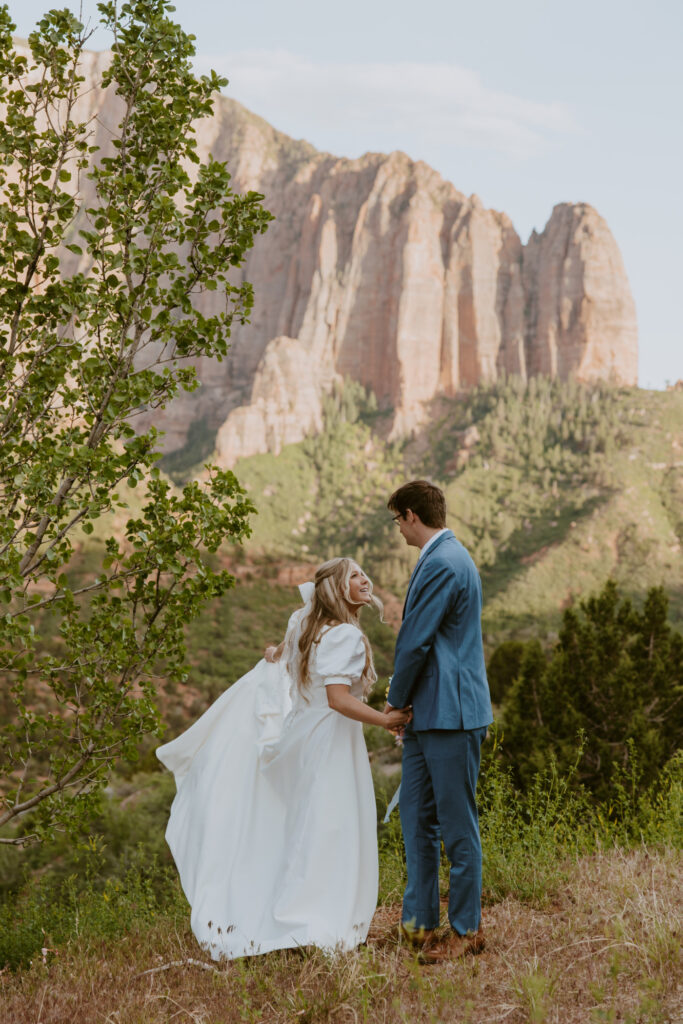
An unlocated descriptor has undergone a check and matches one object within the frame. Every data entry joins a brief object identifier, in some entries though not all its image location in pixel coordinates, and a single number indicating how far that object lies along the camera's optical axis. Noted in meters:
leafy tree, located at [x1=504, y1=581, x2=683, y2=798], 9.02
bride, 3.69
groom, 3.53
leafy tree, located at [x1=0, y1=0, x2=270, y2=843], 3.90
